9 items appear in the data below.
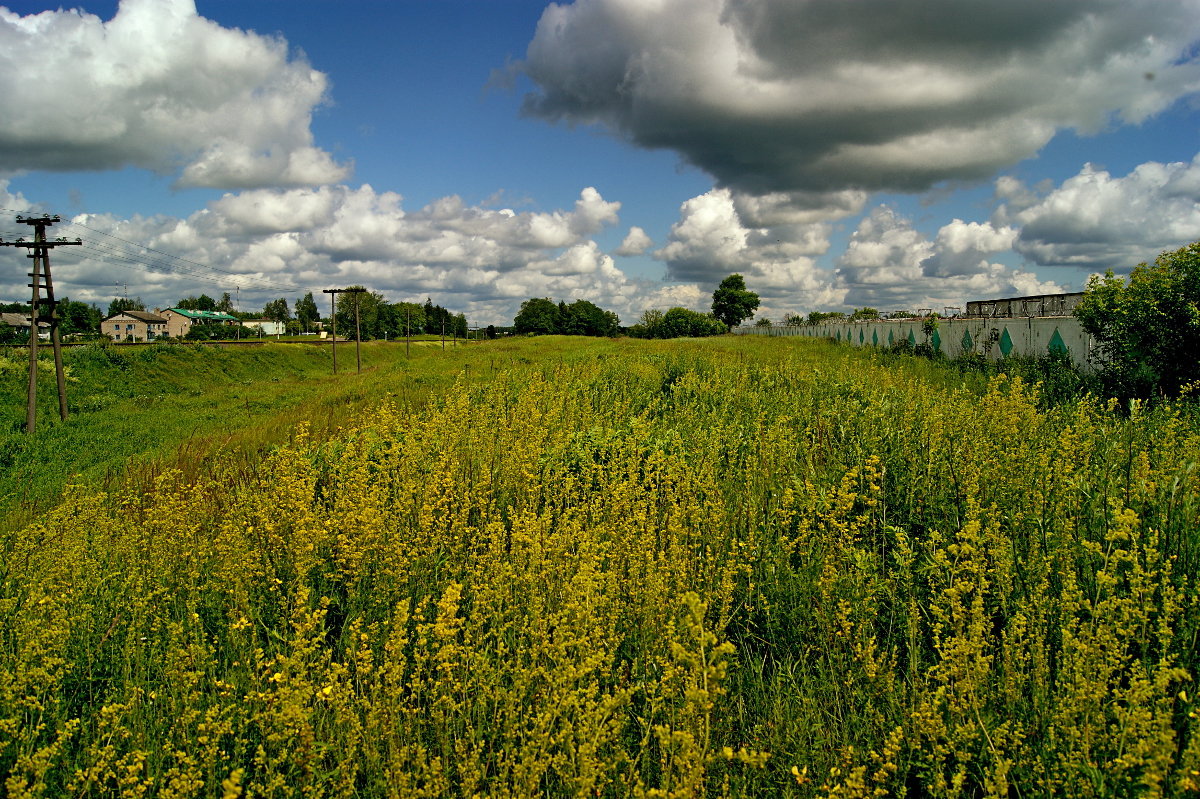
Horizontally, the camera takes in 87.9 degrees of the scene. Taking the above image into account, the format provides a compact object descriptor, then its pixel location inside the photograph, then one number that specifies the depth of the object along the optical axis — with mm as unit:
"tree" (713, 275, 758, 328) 119062
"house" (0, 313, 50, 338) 113456
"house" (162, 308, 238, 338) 128500
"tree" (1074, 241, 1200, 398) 10500
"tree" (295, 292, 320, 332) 141000
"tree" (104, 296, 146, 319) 134688
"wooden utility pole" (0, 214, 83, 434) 24875
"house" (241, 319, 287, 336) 139900
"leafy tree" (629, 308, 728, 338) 115812
